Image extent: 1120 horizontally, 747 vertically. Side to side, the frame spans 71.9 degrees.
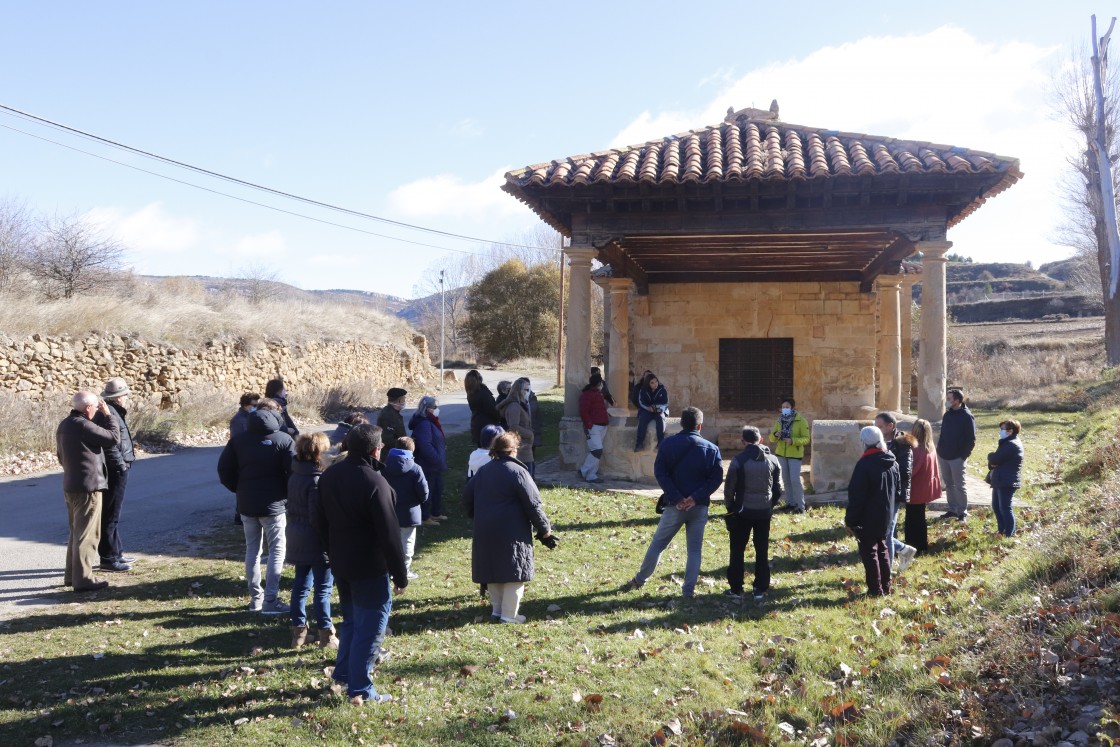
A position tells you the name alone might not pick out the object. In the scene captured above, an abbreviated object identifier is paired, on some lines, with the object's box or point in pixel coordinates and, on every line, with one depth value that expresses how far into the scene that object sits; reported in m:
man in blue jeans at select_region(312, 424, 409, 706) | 4.46
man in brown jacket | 6.64
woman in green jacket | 9.30
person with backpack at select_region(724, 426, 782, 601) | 6.49
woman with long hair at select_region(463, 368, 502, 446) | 9.36
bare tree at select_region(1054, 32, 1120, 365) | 26.20
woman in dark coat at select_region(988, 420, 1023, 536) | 7.70
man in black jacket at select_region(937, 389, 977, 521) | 8.54
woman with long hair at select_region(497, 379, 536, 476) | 9.54
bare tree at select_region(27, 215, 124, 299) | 24.06
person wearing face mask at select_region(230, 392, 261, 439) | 7.06
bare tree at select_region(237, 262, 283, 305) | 40.53
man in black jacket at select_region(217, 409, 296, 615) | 5.99
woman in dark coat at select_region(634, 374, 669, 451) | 11.09
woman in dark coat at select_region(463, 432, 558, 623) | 5.71
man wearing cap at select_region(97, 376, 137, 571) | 7.18
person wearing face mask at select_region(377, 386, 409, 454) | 8.08
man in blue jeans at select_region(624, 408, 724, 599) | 6.43
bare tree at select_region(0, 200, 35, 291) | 21.11
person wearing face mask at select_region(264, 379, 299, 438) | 8.13
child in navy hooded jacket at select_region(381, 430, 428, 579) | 6.13
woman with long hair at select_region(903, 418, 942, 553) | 7.48
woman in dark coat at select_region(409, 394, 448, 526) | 8.27
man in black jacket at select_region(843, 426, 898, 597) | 6.27
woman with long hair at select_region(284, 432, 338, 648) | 5.19
